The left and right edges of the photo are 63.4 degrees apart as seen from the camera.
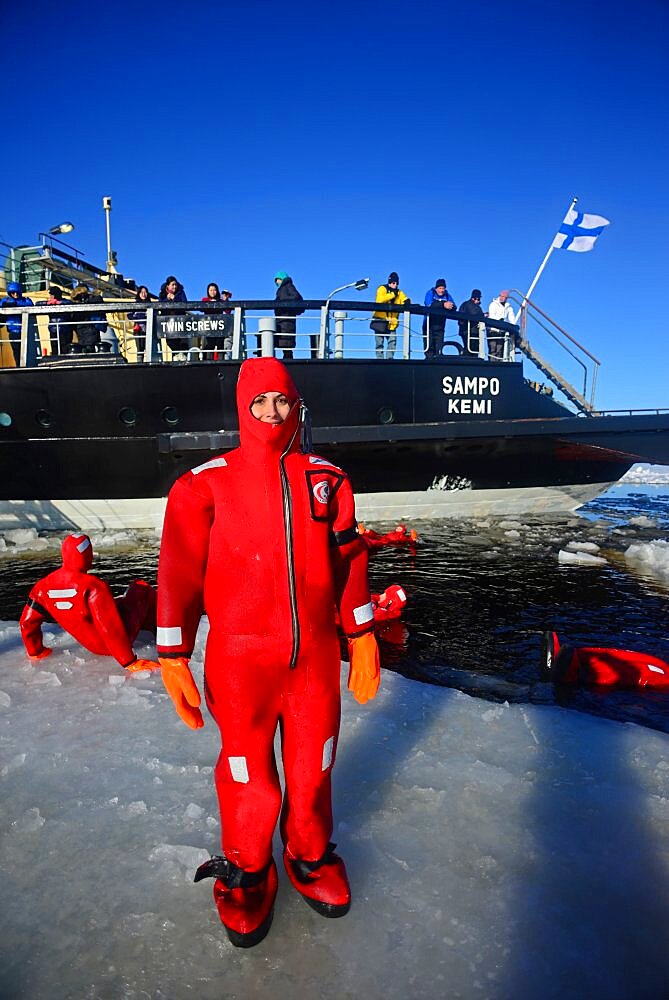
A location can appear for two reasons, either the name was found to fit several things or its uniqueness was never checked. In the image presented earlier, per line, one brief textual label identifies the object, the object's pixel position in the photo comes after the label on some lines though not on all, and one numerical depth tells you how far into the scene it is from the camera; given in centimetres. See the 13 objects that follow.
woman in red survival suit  156
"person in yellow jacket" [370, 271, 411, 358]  863
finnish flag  1175
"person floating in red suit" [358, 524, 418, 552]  780
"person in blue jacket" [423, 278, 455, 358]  860
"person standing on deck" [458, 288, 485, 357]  880
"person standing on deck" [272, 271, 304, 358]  819
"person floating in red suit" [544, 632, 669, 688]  356
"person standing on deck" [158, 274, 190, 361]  891
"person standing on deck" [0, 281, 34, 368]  877
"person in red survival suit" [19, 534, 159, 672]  328
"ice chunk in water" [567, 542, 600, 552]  777
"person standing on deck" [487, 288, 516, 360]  1086
